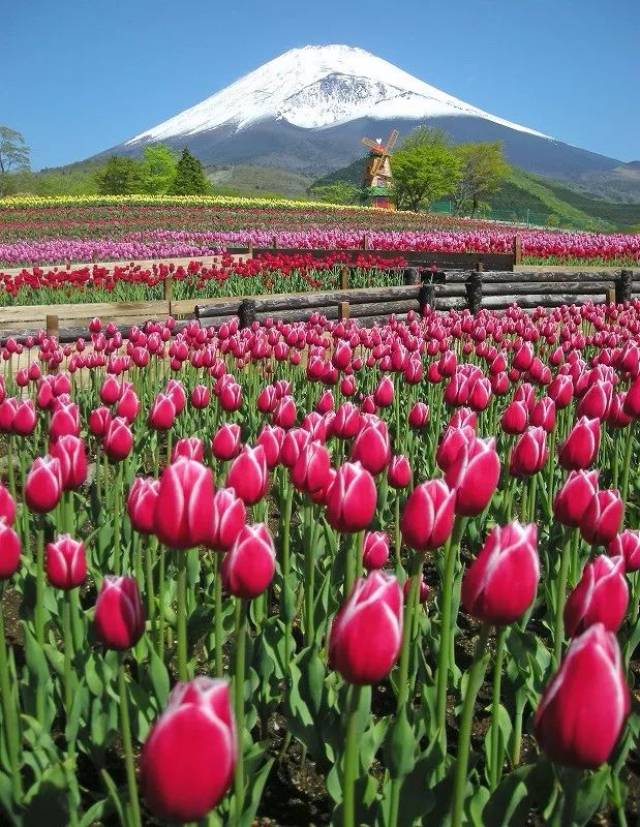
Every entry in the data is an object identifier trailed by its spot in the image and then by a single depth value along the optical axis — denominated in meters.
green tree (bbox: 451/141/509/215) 108.19
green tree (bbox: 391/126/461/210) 89.06
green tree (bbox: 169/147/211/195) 80.94
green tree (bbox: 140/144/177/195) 101.24
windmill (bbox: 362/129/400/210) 108.69
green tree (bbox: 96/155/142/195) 86.19
